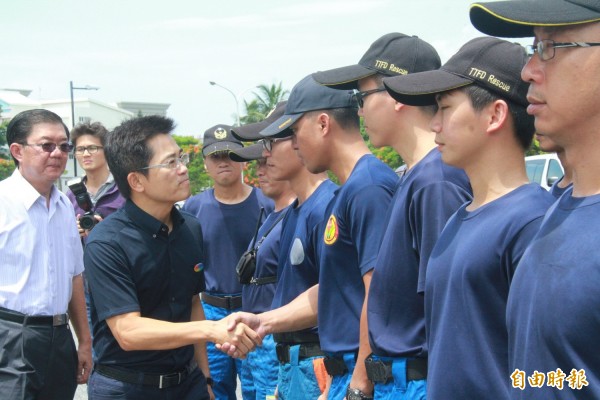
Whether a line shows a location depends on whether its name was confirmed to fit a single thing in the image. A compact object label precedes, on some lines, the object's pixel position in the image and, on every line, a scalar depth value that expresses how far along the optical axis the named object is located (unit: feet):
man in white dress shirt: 13.89
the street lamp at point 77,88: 122.17
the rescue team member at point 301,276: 13.00
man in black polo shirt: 12.23
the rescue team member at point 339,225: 10.82
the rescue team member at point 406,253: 9.05
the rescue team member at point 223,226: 19.61
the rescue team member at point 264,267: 15.98
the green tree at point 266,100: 184.03
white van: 49.98
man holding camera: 21.13
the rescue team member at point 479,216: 7.27
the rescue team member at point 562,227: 5.24
